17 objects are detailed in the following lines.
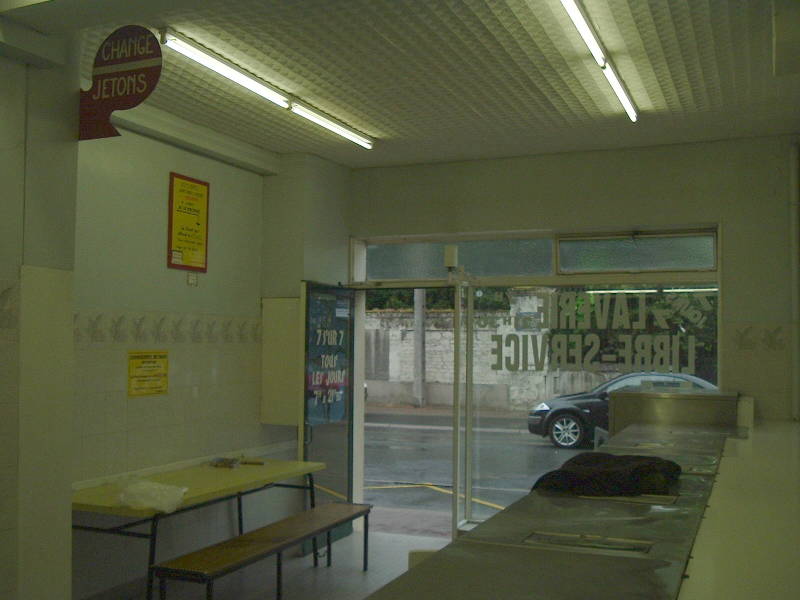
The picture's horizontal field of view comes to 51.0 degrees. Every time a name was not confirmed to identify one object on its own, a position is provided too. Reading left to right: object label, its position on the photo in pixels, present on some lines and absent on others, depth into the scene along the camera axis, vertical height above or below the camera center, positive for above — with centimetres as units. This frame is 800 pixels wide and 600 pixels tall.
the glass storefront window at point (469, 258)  630 +62
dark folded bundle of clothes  265 -45
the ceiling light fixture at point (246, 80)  392 +136
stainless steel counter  166 -50
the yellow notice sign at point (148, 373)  491 -22
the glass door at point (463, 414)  618 -58
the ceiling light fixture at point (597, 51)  352 +136
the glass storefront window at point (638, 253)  588 +62
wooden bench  407 -114
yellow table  414 -83
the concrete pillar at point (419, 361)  1617 -47
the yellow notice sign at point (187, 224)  528 +73
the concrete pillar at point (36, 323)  319 +5
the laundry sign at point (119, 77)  319 +101
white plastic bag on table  410 -79
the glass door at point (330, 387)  613 -38
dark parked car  614 -57
